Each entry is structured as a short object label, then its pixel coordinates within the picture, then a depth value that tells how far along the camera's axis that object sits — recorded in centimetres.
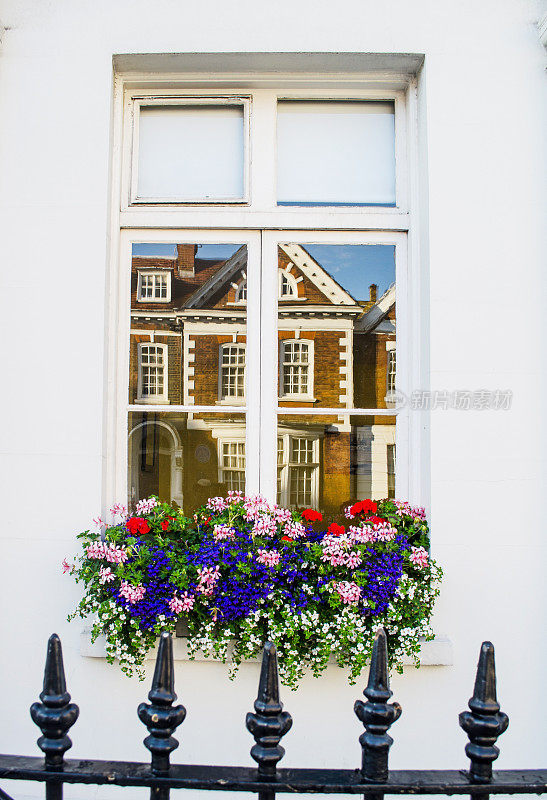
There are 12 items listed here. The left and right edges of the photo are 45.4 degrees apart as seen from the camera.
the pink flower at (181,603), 253
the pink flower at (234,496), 285
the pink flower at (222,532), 268
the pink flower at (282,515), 277
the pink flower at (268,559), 259
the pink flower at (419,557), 265
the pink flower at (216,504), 288
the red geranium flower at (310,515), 292
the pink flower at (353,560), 261
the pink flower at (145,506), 283
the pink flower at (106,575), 258
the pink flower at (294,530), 272
